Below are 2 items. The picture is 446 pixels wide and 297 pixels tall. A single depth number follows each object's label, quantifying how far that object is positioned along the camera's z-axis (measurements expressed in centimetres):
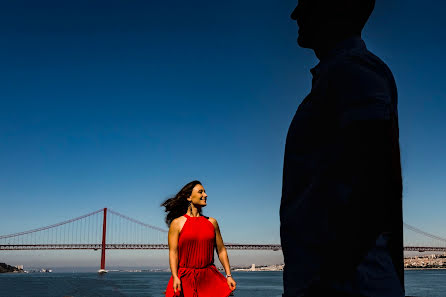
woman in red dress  360
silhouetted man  71
